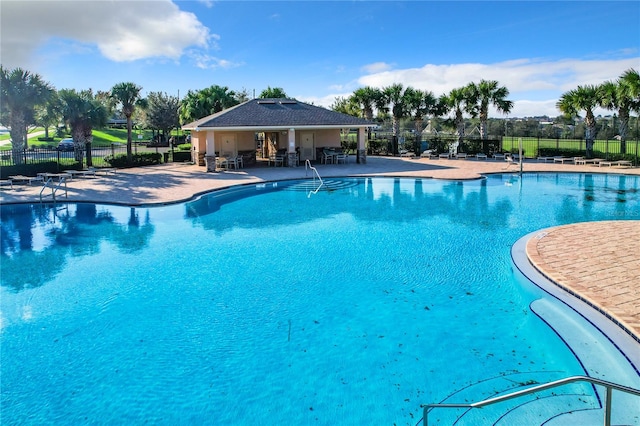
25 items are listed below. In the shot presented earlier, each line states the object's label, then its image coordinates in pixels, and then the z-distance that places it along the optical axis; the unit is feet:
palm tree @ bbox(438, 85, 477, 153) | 108.88
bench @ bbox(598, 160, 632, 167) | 85.10
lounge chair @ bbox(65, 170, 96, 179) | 78.17
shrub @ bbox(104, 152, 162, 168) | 91.71
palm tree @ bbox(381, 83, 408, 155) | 114.93
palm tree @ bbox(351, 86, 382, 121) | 116.06
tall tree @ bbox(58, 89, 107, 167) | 82.53
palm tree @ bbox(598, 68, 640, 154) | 81.30
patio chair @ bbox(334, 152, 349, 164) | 100.01
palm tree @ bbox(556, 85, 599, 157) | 92.12
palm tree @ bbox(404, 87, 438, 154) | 113.09
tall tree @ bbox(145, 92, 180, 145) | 160.97
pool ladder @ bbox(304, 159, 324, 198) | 68.67
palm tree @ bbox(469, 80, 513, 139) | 106.42
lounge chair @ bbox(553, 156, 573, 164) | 95.69
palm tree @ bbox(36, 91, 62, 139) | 79.71
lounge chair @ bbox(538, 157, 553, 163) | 100.24
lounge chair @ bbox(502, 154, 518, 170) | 91.89
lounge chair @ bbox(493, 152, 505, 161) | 104.26
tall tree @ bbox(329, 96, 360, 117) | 123.15
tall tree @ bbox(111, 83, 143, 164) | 92.68
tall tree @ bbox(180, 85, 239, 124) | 113.91
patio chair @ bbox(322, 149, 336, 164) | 99.91
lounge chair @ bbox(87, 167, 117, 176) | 83.93
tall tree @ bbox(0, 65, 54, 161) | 73.15
